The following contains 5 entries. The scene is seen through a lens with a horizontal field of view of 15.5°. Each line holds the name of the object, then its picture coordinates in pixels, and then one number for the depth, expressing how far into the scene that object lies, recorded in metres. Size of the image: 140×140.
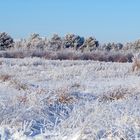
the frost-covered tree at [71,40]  60.03
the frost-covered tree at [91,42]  61.25
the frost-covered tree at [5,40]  55.42
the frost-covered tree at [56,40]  58.26
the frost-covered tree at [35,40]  54.09
